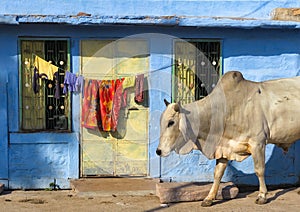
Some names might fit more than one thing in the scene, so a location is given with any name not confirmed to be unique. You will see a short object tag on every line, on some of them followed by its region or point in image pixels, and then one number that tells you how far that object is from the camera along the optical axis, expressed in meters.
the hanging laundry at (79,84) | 7.09
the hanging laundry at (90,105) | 7.14
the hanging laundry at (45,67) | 7.11
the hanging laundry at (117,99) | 7.21
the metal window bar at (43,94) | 7.12
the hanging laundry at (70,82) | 7.06
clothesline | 7.24
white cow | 6.09
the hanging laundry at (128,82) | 7.23
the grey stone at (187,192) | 6.41
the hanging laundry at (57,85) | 7.11
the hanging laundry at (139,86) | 7.21
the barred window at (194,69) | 7.36
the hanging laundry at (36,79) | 7.09
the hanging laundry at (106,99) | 7.20
